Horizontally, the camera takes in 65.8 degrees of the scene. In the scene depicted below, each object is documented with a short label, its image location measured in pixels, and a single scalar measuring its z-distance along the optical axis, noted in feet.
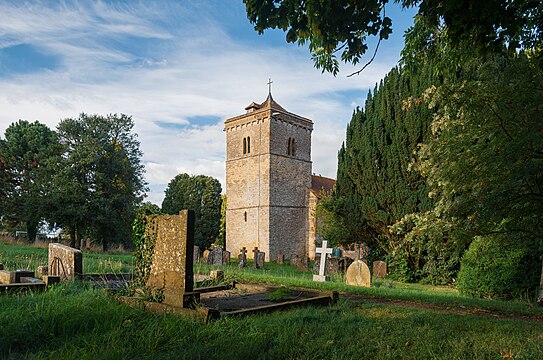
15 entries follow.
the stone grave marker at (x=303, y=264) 67.68
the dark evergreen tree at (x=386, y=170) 48.21
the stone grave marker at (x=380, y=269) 49.22
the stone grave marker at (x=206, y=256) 63.96
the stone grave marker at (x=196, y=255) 60.47
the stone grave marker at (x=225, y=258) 66.64
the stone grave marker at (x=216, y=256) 62.90
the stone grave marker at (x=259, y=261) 64.59
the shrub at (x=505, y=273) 33.06
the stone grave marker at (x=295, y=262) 75.09
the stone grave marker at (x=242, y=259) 63.80
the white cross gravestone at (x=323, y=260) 39.70
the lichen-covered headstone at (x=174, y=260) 19.60
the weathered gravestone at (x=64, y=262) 28.70
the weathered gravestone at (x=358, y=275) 35.47
